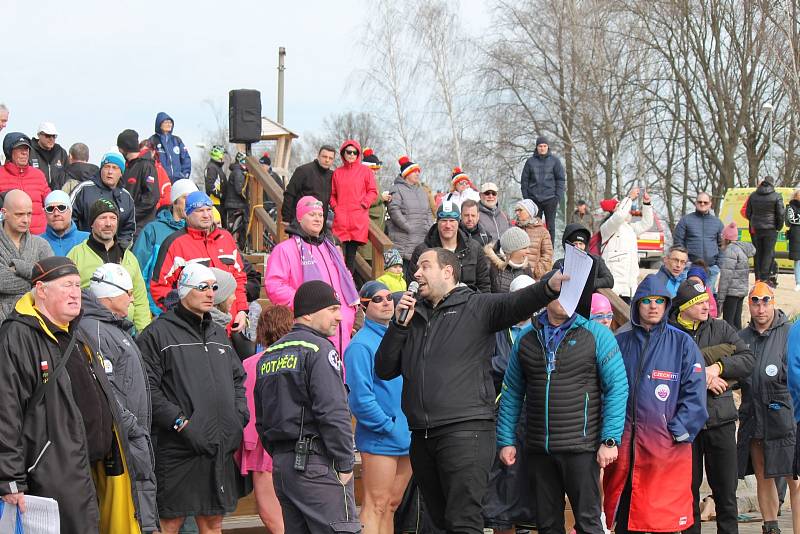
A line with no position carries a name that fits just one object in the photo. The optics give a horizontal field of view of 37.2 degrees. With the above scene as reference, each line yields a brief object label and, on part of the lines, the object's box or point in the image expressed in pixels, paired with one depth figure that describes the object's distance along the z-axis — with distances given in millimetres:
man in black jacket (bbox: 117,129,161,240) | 12148
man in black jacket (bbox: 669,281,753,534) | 7824
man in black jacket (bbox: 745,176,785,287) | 17375
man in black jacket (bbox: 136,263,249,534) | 6812
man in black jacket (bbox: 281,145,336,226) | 12586
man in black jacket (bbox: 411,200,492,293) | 10039
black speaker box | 16188
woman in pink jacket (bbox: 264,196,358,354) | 8805
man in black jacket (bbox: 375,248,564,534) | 6062
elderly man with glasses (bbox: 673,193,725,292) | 14867
